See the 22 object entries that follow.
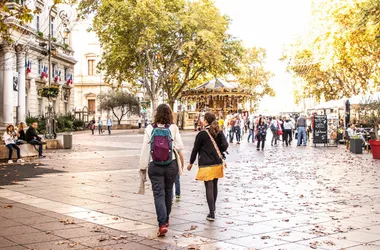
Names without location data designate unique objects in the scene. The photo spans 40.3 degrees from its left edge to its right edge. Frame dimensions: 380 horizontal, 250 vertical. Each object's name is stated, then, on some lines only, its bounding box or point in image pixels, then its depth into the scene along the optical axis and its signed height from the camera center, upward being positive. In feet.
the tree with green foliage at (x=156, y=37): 131.64 +23.71
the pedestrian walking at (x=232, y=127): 106.67 -0.74
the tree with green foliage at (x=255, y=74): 249.75 +24.29
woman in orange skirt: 25.91 -1.60
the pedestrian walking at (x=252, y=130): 111.65 -1.46
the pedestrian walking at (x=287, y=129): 96.99 -1.14
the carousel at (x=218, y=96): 153.38 +8.32
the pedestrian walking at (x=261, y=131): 84.48 -1.29
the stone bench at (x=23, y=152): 60.90 -3.23
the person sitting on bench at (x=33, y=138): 65.67 -1.66
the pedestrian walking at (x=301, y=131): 94.27 -1.49
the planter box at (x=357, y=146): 73.97 -3.39
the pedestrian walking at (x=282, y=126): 96.81 -0.67
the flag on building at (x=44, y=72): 154.61 +15.95
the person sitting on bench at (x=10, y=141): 58.08 -1.78
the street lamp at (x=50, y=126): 90.74 -0.17
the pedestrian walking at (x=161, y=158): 22.35 -1.49
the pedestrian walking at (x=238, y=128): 104.22 -0.93
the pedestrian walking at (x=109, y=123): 157.42 +0.47
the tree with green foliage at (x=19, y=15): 41.93 +9.24
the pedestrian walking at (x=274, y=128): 99.70 -0.95
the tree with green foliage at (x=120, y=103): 206.39 +8.65
